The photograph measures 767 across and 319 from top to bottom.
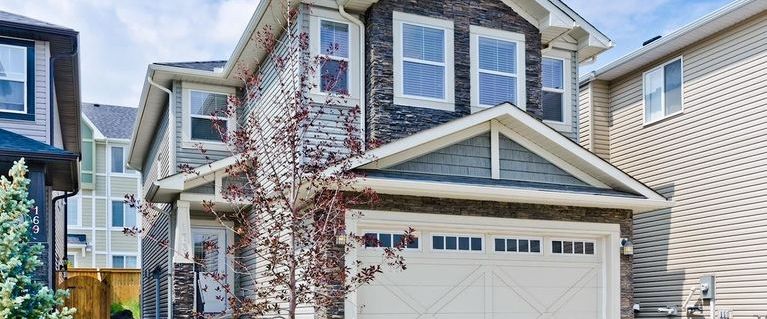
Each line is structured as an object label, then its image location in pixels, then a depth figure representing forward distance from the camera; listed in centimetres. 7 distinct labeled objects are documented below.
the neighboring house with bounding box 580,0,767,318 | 1227
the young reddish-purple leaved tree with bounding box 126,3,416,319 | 677
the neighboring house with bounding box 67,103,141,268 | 2917
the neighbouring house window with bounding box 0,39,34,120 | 1208
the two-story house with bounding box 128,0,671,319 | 1025
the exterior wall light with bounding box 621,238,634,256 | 1154
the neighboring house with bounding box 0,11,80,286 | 1104
